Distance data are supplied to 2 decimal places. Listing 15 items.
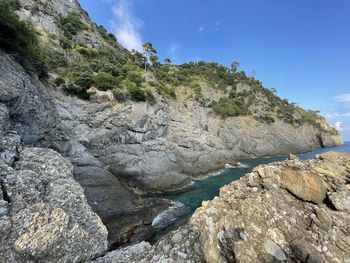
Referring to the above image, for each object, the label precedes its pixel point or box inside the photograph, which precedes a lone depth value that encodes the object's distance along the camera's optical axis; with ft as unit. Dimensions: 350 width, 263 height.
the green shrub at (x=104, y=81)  96.44
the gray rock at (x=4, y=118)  37.62
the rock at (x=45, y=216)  27.22
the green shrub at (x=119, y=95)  96.94
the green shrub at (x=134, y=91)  104.80
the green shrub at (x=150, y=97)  115.37
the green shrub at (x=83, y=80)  90.61
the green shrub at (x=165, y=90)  136.77
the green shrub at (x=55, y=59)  94.18
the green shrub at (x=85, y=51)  133.74
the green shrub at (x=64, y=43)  131.17
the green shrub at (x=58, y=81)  83.35
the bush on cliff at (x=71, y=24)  155.19
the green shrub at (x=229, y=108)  191.72
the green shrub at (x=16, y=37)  48.08
